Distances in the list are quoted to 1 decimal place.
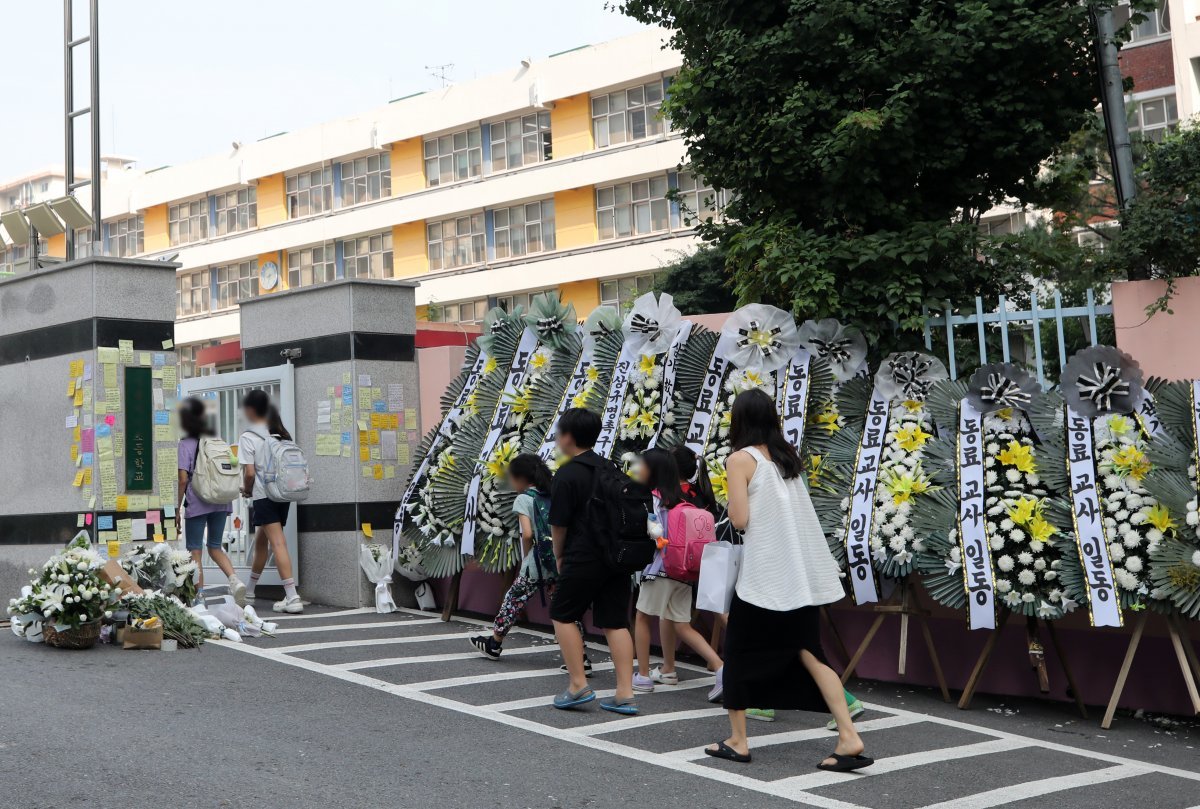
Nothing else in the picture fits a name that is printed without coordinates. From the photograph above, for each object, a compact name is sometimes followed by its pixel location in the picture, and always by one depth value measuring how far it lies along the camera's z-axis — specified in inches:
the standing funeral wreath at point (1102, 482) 279.8
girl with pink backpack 301.9
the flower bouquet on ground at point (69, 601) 340.8
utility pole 383.9
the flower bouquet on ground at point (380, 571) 431.5
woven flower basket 342.3
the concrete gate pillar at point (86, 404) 390.3
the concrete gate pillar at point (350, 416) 441.1
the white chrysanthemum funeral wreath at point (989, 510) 291.4
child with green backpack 325.7
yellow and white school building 1642.5
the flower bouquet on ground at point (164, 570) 374.0
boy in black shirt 282.4
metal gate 454.0
